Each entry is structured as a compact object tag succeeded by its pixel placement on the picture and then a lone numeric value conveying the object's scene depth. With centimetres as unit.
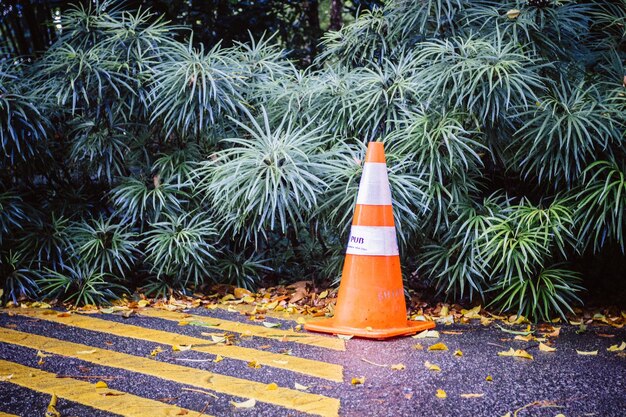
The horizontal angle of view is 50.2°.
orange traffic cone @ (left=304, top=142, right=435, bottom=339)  338
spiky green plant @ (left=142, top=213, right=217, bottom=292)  416
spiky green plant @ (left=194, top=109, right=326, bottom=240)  393
